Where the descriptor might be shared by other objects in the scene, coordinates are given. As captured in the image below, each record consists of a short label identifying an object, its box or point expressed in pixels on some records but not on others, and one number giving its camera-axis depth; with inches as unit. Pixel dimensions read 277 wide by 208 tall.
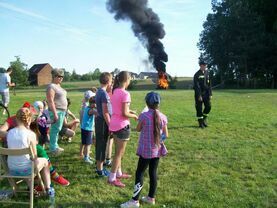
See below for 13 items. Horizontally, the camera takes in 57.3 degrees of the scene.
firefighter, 316.3
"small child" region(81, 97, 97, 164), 199.7
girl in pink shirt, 159.9
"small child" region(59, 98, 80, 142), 241.0
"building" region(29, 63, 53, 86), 2427.5
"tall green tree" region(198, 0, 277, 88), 1448.7
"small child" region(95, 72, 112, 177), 173.6
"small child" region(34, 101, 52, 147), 193.2
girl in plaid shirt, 145.3
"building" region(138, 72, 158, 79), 2465.0
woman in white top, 136.5
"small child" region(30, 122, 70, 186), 162.4
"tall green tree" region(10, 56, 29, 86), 1835.3
